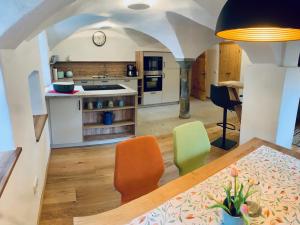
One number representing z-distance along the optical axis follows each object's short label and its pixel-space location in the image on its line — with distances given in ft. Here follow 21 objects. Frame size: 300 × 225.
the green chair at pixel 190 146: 6.39
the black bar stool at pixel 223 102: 12.30
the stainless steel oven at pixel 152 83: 23.35
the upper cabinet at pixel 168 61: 23.61
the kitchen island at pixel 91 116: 12.59
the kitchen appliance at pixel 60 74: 20.52
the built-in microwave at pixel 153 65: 23.12
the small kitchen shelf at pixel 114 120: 13.44
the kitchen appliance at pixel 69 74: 21.03
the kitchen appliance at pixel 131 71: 23.15
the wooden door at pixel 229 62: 24.00
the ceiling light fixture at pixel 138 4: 9.70
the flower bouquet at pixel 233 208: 3.44
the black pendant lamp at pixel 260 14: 3.08
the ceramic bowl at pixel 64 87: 12.53
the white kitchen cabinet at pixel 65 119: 12.50
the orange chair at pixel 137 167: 5.57
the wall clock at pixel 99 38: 21.90
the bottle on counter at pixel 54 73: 19.45
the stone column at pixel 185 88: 17.90
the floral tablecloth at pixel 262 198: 3.86
